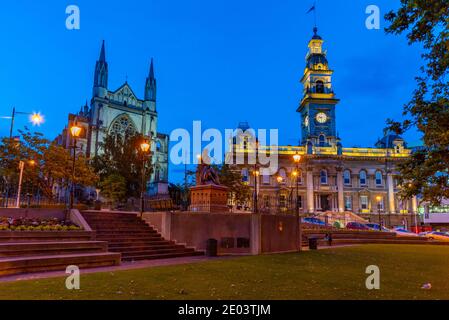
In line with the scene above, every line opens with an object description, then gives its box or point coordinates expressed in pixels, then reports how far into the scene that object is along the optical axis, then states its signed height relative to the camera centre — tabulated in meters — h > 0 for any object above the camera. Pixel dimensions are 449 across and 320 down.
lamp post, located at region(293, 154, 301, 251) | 22.81 -0.38
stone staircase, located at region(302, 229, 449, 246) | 31.76 -2.23
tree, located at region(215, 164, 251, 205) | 43.28 +3.68
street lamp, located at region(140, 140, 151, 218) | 20.66 +0.97
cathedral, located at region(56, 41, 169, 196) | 65.81 +18.61
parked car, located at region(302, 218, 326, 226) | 46.43 -0.94
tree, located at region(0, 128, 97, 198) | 28.55 +4.07
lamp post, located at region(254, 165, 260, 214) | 20.23 +0.48
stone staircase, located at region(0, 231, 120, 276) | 10.95 -1.43
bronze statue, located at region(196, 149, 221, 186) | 22.27 +2.38
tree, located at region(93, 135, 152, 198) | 38.84 +5.57
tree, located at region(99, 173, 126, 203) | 35.19 +2.55
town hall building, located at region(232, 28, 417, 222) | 64.50 +7.91
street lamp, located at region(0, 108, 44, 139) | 23.47 +6.21
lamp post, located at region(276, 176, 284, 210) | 63.14 +5.19
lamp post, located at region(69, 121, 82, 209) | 17.80 +4.04
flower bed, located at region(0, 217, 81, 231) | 14.14 -0.54
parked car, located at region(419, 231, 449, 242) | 38.62 -2.31
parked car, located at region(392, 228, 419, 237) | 38.50 -2.12
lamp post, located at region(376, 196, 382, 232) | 64.66 +2.88
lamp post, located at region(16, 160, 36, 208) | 27.64 +3.83
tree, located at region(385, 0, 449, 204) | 9.41 +2.95
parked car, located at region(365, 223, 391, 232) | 45.16 -1.52
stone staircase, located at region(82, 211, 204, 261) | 15.80 -1.22
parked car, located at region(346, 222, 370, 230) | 43.72 -1.47
